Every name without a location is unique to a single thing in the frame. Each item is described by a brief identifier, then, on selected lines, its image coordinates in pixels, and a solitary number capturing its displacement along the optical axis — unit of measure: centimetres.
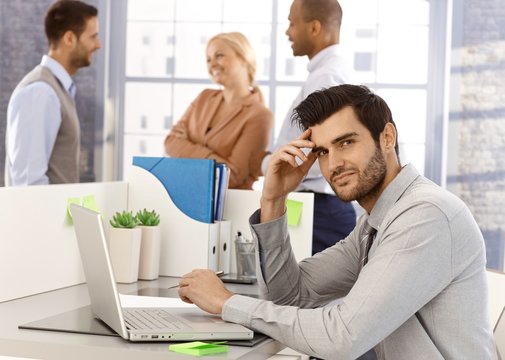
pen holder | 281
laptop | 186
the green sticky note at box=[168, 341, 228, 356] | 176
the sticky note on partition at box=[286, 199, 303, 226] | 287
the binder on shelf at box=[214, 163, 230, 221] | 294
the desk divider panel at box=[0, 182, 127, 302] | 235
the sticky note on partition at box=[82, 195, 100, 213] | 270
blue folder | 290
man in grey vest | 382
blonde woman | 445
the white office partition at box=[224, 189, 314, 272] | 301
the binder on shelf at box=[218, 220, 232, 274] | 295
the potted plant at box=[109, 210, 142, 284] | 270
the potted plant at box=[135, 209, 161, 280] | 279
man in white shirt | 359
